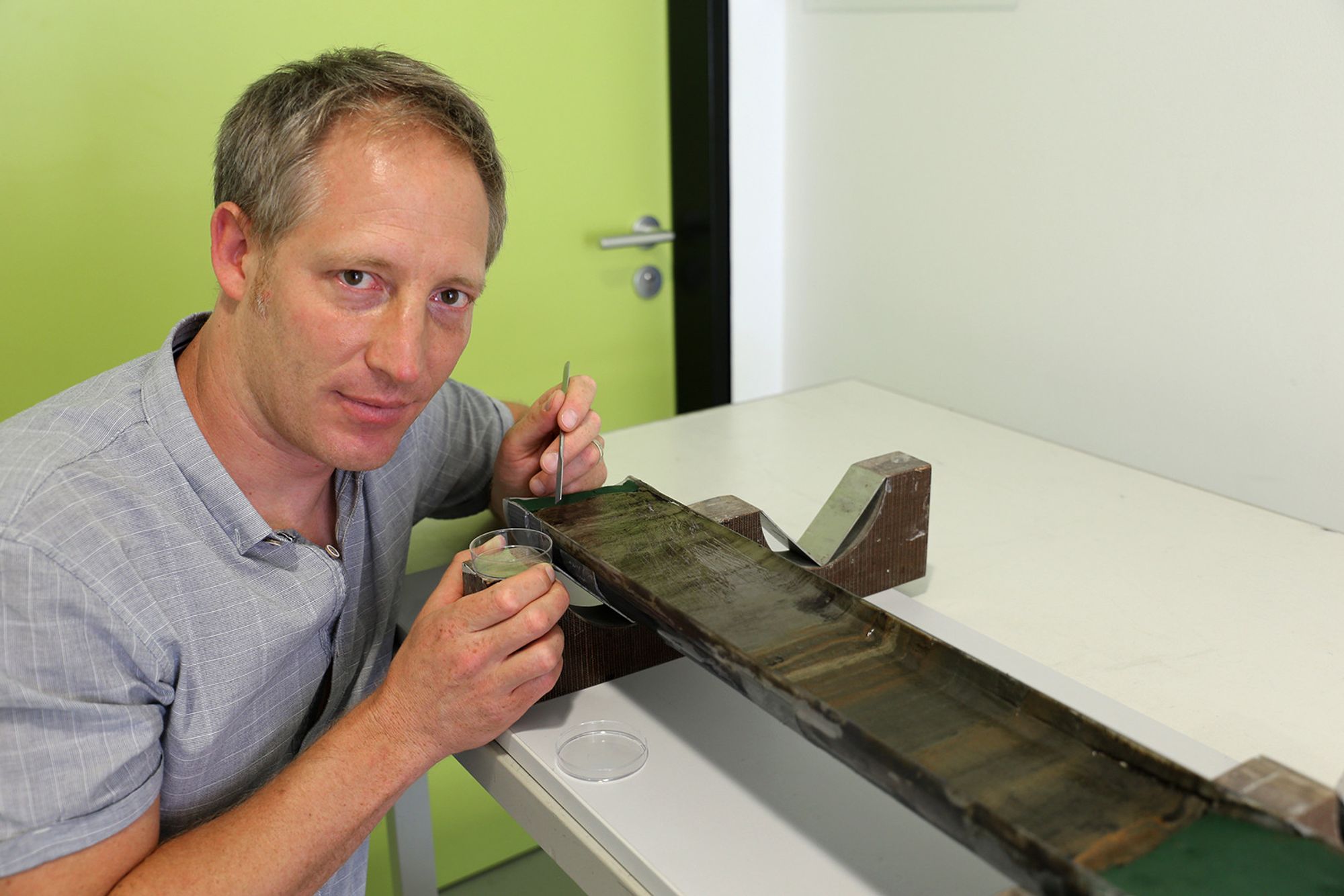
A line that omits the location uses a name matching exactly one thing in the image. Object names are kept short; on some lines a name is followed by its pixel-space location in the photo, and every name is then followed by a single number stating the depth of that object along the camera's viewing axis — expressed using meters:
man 0.90
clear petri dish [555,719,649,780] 0.99
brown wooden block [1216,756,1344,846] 0.69
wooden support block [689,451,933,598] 1.23
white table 0.90
